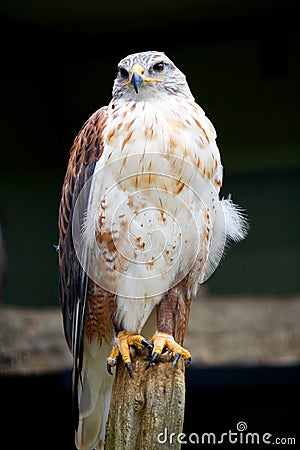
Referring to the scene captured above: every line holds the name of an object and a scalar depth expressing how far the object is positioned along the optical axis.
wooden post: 6.02
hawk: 6.69
